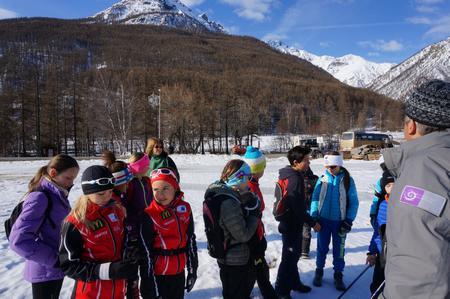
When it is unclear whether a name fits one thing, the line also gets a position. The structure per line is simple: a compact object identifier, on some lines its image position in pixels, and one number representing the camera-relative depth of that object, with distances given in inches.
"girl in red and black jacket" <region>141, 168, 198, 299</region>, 105.0
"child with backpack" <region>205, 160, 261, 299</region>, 105.0
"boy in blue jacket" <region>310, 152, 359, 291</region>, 161.8
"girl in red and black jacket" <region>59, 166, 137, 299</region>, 88.0
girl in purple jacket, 92.5
